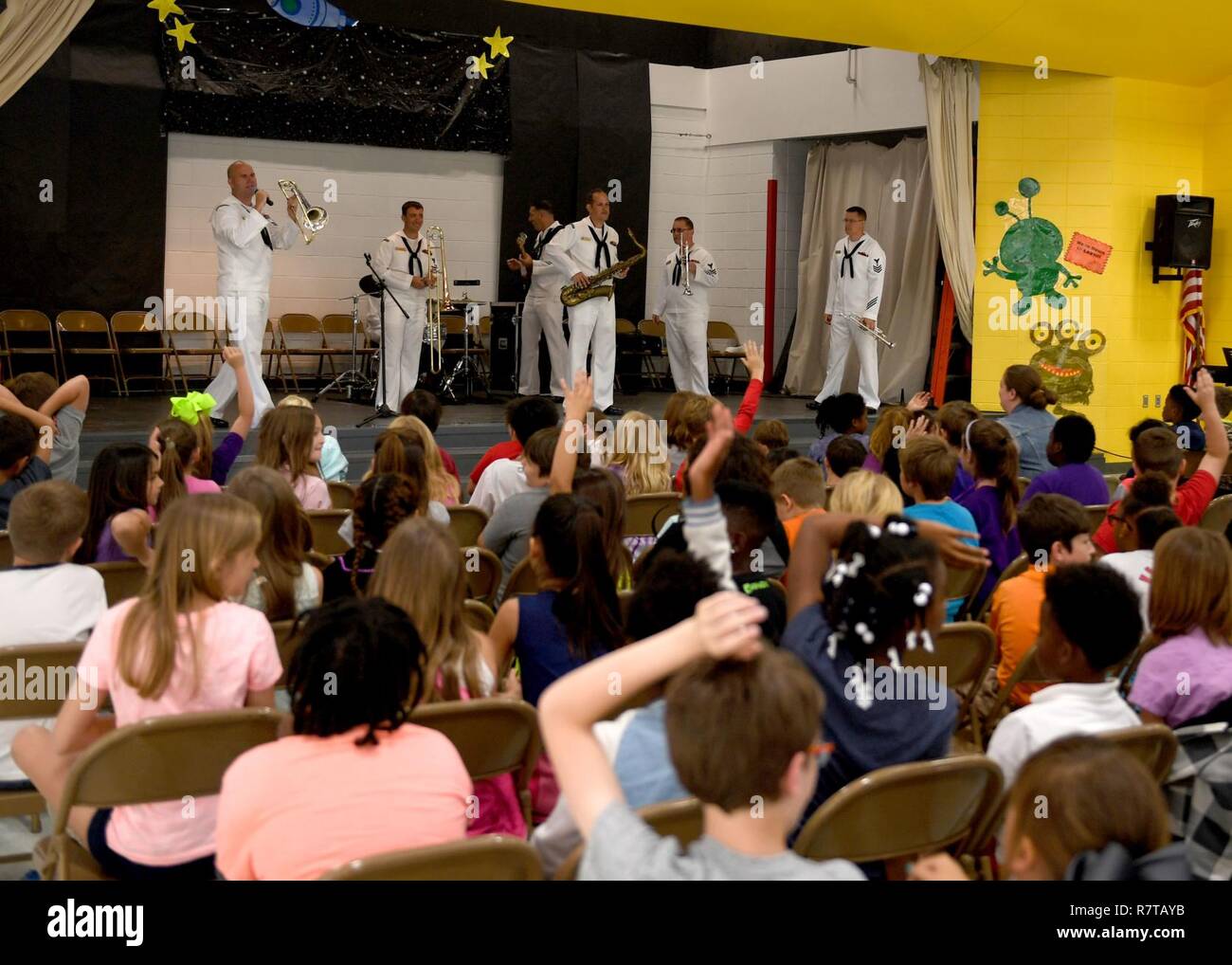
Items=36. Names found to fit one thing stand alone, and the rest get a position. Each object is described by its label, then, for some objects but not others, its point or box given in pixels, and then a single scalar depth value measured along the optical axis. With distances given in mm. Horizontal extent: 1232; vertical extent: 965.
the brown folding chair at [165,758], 2312
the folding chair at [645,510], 4668
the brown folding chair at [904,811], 2164
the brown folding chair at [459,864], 1798
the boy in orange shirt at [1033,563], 3371
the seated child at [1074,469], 4789
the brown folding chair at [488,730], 2430
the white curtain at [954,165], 9508
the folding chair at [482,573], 3977
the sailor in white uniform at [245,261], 8672
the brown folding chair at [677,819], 1994
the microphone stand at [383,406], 9210
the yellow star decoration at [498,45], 11584
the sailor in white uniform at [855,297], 10547
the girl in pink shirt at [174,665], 2459
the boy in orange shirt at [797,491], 4031
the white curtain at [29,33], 6914
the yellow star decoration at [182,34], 10320
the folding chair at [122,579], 3580
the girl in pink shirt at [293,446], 4539
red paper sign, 9352
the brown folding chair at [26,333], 10073
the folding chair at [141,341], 10430
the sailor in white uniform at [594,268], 10070
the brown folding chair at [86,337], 10273
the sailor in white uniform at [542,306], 10539
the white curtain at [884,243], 11656
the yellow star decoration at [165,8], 10211
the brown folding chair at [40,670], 2760
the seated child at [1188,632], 2709
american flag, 9516
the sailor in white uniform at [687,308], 10820
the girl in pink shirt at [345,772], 1953
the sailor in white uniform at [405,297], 9758
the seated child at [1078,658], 2436
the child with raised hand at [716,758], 1507
